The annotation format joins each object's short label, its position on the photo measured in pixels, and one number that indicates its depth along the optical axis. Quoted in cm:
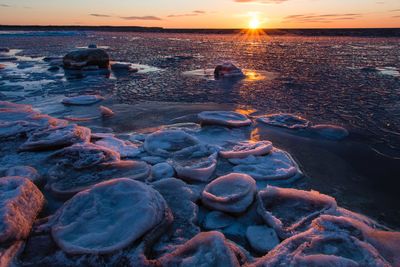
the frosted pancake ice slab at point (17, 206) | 197
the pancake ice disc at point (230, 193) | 243
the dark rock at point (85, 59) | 980
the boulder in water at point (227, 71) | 812
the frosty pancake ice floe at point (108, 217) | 197
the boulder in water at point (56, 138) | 342
